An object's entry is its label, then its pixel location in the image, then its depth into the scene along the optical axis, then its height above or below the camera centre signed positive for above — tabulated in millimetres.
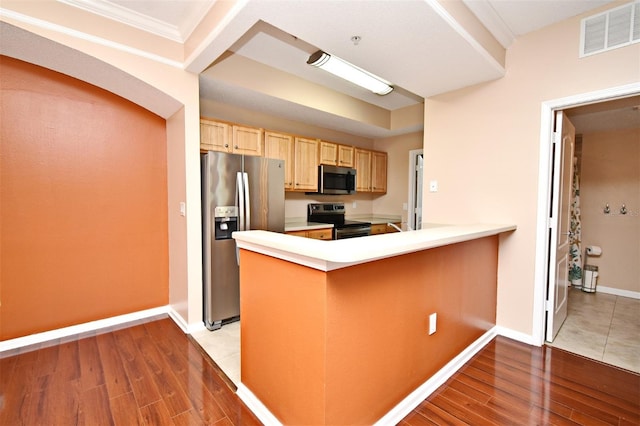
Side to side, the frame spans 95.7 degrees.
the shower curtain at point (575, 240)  4008 -502
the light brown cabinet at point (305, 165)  3891 +512
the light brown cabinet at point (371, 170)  4746 +547
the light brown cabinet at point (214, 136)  2996 +695
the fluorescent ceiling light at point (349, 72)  2588 +1284
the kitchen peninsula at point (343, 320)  1256 -608
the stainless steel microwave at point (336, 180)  4148 +333
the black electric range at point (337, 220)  4070 -279
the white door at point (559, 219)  2430 -130
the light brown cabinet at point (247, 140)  3254 +707
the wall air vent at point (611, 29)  1982 +1247
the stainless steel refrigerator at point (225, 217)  2676 -147
